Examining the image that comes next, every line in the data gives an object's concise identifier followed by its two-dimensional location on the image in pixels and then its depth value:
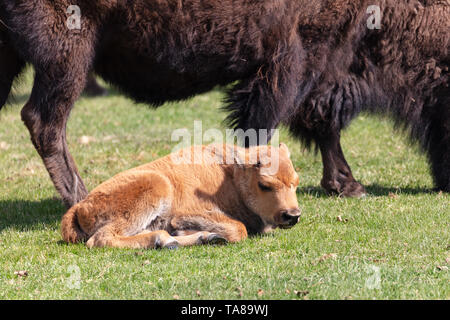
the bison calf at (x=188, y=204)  10.06
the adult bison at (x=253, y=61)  11.67
